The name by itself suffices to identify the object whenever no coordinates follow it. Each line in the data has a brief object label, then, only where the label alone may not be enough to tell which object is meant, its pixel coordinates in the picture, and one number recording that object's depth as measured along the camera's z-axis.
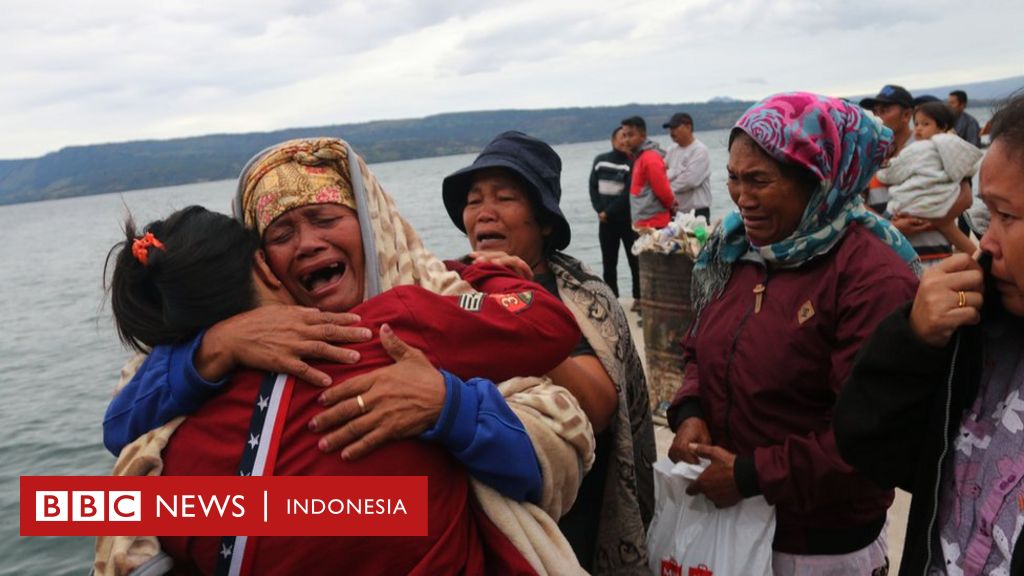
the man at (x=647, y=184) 7.71
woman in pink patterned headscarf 1.96
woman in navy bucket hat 2.31
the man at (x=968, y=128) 8.50
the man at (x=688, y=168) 8.66
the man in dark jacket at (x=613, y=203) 8.62
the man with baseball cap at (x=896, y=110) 5.86
